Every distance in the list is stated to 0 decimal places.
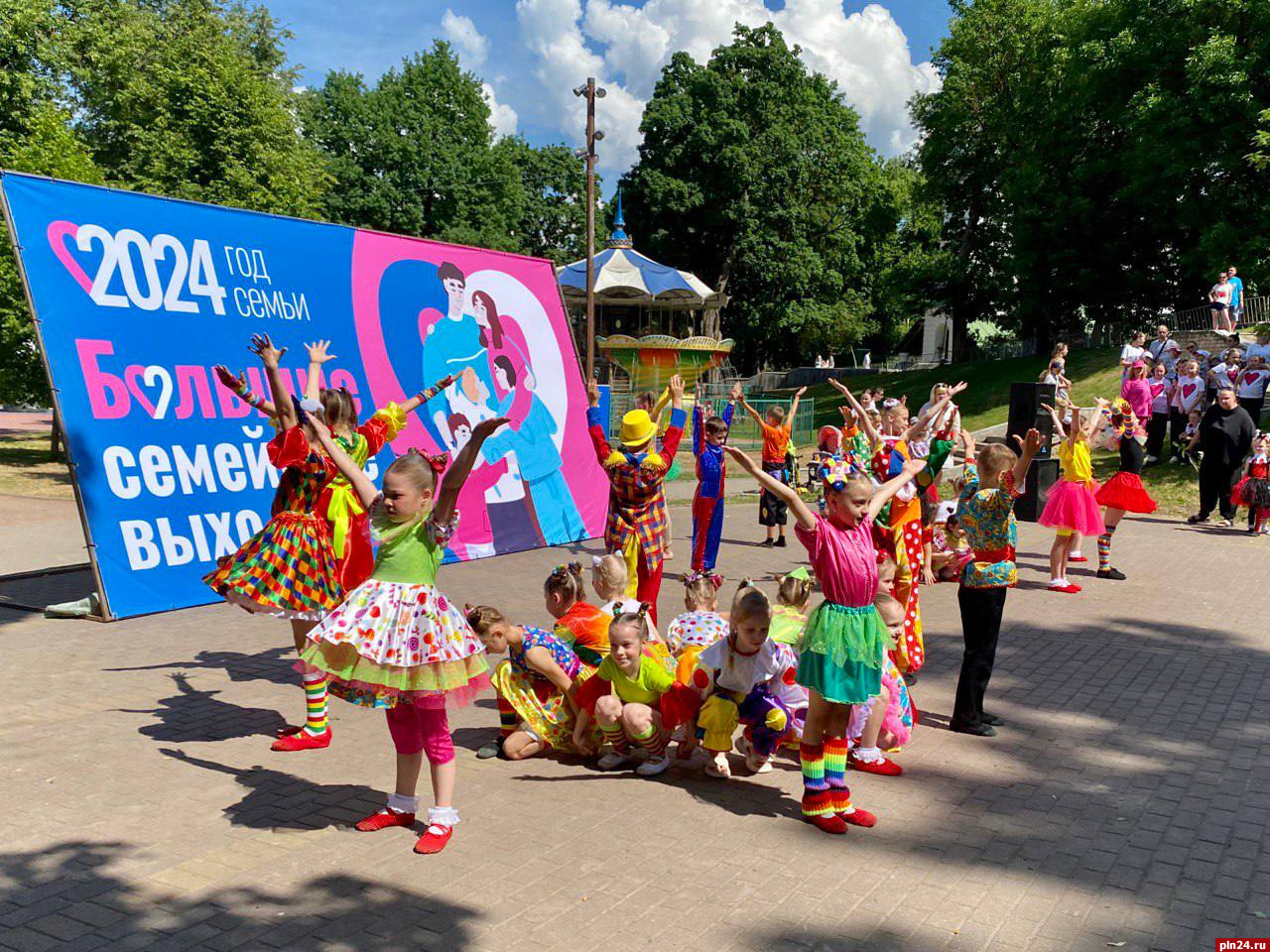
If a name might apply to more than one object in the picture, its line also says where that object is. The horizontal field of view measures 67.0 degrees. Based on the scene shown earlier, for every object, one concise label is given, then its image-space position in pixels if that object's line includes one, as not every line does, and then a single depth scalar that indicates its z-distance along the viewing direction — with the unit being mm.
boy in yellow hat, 7348
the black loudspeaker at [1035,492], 15539
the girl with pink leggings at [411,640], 4133
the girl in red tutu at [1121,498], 11281
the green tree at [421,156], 46375
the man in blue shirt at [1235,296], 23922
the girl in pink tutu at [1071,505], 10602
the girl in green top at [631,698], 5152
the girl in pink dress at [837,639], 4520
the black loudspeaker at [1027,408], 16016
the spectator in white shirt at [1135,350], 21181
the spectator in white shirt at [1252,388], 17031
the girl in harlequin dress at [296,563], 5574
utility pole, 23719
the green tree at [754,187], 48188
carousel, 36062
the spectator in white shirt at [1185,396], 18438
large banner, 8336
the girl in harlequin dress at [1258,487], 14047
